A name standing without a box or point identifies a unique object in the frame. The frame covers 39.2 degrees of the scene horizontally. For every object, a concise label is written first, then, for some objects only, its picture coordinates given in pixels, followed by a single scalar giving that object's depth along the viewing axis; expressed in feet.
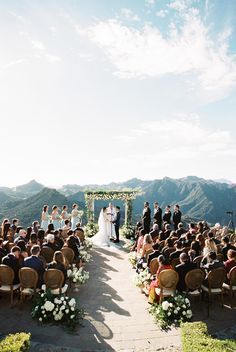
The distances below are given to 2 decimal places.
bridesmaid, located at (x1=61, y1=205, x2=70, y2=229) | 61.41
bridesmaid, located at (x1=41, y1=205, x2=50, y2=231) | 58.40
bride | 62.19
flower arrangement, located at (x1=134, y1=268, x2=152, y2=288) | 34.68
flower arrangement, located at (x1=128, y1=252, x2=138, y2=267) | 46.88
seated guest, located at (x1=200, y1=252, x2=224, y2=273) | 31.07
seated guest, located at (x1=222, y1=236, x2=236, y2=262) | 38.29
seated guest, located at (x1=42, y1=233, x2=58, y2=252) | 37.99
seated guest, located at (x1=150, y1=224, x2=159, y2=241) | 47.89
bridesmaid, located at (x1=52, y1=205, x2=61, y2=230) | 60.95
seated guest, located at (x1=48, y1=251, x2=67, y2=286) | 29.94
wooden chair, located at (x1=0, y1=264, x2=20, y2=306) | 29.58
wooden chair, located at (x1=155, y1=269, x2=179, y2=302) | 29.14
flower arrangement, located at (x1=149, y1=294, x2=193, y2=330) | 27.14
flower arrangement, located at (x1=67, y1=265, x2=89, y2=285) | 35.73
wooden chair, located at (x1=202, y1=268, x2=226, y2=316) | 30.27
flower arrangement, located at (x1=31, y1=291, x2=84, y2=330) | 26.49
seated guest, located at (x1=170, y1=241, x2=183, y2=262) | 35.06
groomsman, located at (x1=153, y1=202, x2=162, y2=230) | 63.41
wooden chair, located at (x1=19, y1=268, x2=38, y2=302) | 29.32
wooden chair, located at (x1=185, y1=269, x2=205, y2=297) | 29.91
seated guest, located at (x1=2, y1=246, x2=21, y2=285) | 30.40
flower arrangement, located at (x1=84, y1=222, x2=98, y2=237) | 71.72
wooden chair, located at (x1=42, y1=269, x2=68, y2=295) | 29.30
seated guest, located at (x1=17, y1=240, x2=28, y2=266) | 31.95
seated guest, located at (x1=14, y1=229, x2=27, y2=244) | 41.36
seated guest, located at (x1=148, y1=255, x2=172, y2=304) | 29.63
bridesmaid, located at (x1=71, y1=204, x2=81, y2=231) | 64.64
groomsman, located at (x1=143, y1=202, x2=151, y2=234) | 62.18
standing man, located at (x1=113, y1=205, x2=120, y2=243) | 65.31
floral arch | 75.61
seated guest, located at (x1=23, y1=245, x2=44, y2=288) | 30.32
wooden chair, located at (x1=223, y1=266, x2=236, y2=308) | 30.91
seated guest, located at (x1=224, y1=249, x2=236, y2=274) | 31.99
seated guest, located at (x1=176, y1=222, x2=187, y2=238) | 47.30
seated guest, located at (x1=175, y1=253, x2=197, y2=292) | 30.30
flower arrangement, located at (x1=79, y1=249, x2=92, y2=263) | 46.55
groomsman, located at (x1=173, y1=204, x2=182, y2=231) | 62.02
